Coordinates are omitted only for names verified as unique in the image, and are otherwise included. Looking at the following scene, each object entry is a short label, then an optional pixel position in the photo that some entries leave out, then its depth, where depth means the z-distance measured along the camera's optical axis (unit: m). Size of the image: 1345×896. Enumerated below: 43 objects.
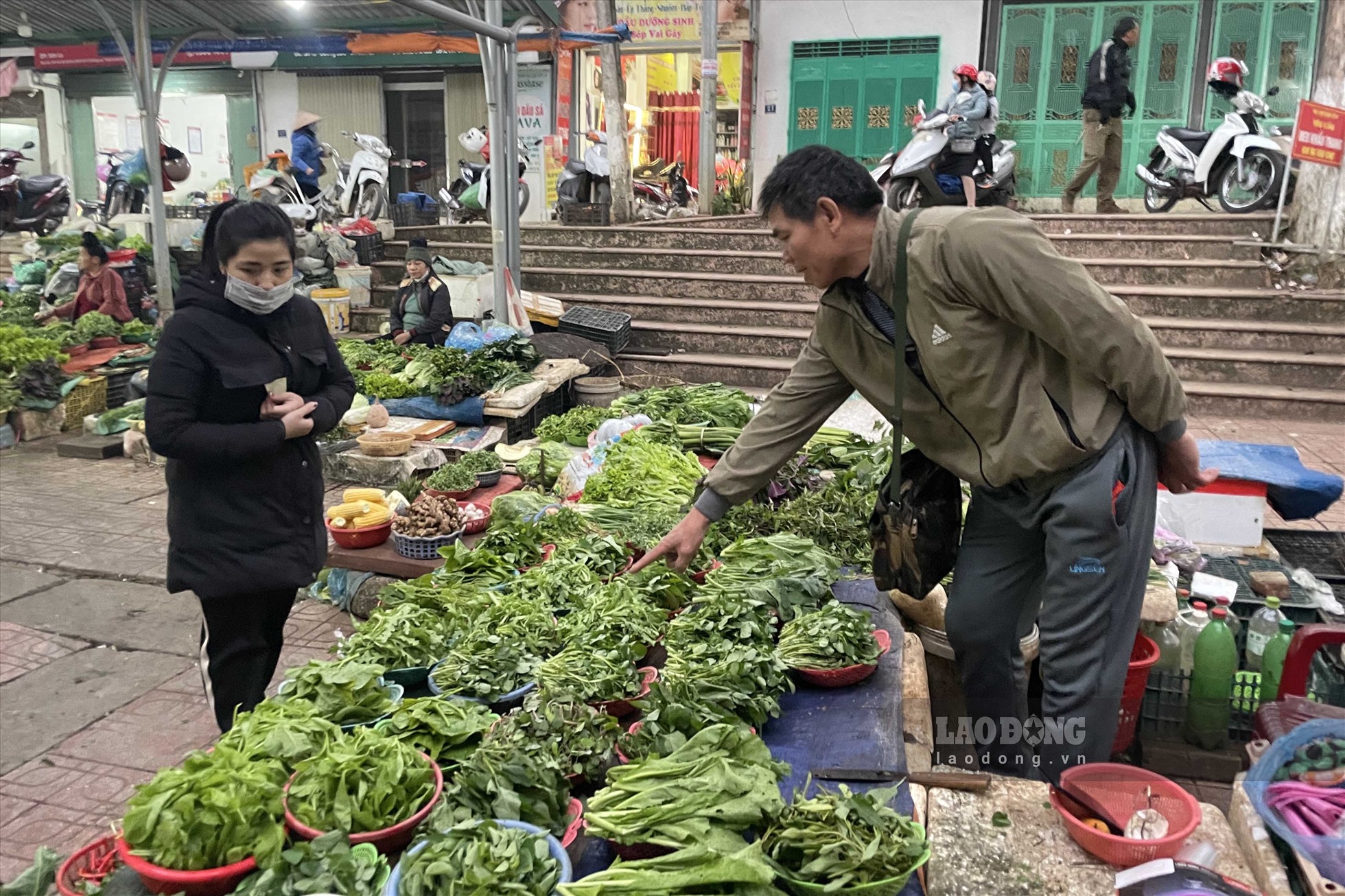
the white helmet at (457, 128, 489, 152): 16.16
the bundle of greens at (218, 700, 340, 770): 2.08
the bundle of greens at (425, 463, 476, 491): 5.59
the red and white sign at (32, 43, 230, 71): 18.33
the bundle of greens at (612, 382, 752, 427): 6.19
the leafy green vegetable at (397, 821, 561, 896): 1.70
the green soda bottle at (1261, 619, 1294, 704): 3.59
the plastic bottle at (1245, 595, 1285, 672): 3.63
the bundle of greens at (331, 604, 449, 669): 2.76
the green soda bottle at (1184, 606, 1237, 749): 3.65
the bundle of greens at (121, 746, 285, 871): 1.81
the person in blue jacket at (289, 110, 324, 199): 14.41
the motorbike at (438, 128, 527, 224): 15.07
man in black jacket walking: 11.28
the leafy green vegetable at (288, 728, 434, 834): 1.92
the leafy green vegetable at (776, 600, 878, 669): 2.76
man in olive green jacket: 2.38
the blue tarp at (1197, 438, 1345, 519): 4.23
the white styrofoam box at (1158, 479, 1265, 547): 4.32
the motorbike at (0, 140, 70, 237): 15.85
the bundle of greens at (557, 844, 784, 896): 1.71
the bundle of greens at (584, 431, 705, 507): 4.71
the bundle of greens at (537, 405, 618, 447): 6.66
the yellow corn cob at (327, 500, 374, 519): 4.86
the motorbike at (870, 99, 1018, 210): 11.28
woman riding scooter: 11.12
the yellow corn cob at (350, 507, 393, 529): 4.78
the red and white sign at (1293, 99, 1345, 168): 8.98
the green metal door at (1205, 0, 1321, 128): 13.38
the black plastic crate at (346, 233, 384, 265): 12.79
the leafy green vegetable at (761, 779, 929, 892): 1.79
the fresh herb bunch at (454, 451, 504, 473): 5.91
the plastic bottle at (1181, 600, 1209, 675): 3.71
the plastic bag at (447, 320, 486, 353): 9.01
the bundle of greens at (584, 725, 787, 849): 1.87
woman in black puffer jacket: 2.83
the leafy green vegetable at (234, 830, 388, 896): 1.76
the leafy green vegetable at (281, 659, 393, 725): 2.37
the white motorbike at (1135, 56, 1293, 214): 11.08
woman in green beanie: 9.59
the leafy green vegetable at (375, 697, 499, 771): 2.23
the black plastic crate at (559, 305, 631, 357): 9.98
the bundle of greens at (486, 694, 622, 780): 2.15
